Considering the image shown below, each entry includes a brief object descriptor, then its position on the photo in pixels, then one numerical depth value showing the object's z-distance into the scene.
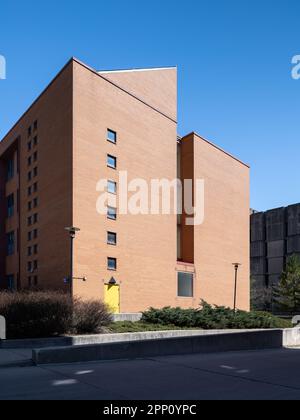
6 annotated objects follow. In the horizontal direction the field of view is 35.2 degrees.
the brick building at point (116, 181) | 30.73
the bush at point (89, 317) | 20.73
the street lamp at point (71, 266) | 24.94
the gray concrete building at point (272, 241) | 90.75
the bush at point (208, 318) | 26.70
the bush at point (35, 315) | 18.95
